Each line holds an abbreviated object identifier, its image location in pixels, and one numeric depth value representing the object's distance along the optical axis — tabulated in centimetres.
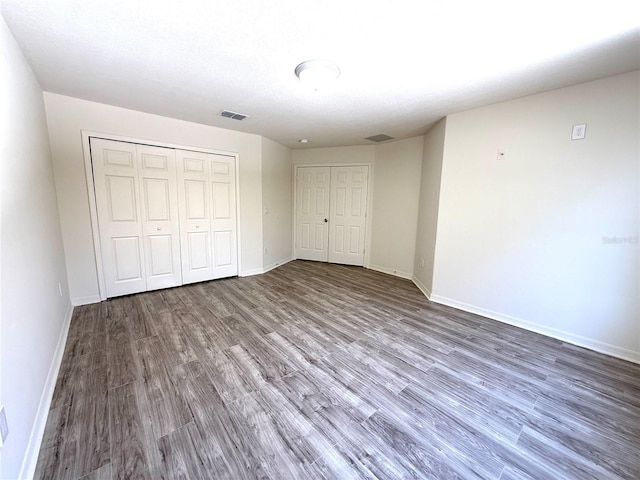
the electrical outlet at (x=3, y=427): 103
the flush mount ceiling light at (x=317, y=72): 200
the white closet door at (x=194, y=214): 373
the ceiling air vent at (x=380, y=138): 429
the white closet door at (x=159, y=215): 343
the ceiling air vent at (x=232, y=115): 320
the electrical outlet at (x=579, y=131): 235
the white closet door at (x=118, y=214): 312
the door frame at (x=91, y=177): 298
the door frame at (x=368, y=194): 510
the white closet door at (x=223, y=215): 402
